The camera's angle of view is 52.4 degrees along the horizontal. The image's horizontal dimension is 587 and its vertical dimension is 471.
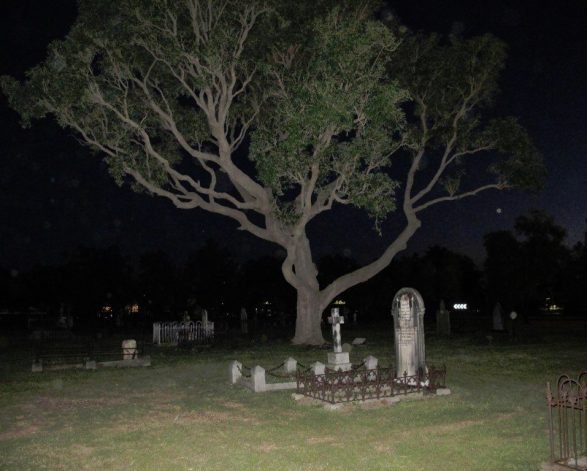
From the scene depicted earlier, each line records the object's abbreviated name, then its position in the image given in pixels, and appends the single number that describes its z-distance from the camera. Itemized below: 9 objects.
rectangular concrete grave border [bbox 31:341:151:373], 20.70
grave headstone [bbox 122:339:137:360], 22.25
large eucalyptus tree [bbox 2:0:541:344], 24.30
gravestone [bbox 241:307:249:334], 40.24
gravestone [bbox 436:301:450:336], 34.88
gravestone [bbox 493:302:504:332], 36.27
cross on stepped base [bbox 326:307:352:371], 16.89
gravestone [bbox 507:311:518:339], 32.66
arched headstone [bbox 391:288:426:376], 15.27
